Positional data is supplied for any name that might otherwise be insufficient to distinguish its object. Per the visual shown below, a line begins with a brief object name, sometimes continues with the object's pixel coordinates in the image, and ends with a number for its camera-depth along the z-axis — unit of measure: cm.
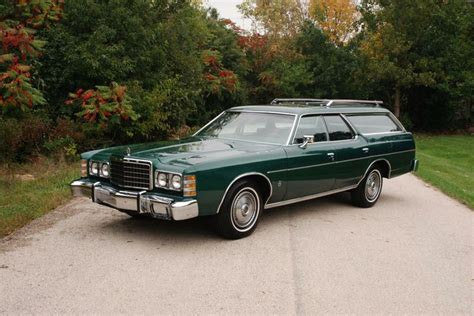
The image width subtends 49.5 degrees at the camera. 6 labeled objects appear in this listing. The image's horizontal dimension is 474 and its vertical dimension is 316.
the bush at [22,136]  1170
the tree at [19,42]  816
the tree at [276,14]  4428
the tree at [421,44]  2447
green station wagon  569
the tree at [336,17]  3925
